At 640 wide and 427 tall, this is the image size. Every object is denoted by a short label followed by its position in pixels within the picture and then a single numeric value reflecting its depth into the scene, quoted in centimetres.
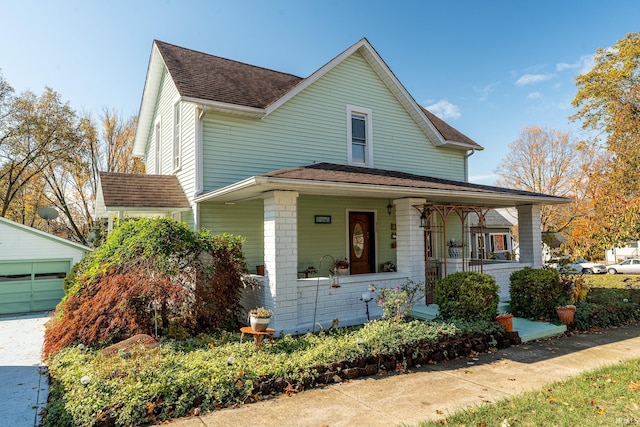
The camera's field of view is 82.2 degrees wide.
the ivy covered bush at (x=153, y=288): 656
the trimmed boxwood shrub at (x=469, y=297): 737
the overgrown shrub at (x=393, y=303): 689
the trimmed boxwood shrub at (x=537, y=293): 852
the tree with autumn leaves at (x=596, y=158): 1263
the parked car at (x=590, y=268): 2582
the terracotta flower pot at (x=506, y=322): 742
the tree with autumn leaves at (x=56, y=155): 2103
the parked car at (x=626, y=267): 2522
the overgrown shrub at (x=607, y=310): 852
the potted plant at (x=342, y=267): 1055
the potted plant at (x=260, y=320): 609
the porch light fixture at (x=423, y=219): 920
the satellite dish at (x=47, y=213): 1385
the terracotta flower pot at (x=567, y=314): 821
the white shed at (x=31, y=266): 1117
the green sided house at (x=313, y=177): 762
